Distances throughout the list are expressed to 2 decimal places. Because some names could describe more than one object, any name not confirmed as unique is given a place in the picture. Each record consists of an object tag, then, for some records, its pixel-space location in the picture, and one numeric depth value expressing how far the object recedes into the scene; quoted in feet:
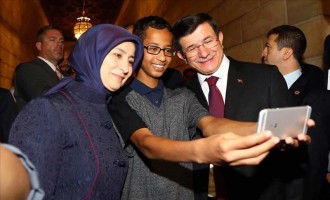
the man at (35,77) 8.93
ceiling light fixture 27.20
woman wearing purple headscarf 3.54
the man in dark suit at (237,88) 5.50
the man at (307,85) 6.32
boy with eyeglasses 4.47
